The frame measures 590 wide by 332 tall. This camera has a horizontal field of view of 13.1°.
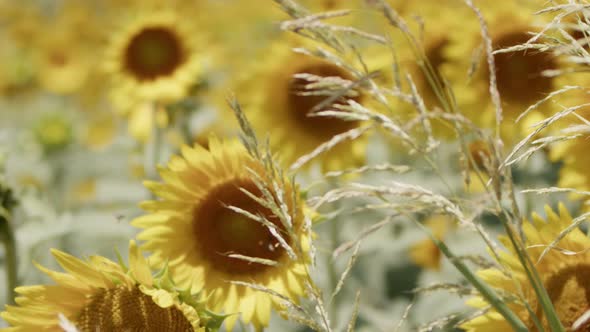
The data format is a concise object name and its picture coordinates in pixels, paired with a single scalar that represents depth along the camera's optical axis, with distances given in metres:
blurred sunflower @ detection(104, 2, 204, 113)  3.61
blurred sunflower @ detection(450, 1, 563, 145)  3.36
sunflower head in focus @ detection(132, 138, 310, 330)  3.11
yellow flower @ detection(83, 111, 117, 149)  4.03
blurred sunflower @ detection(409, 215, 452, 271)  3.65
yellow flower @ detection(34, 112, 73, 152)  3.87
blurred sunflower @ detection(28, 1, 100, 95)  4.28
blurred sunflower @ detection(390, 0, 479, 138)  3.40
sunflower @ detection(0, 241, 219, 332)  2.68
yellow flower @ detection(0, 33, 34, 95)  4.38
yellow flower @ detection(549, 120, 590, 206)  3.19
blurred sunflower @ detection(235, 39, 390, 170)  3.47
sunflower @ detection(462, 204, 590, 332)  2.72
